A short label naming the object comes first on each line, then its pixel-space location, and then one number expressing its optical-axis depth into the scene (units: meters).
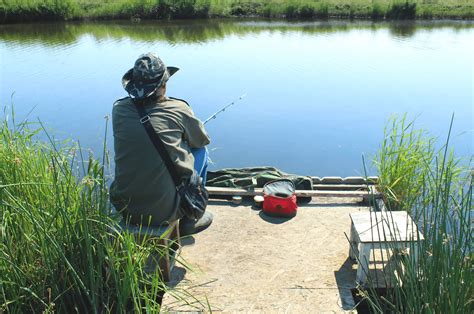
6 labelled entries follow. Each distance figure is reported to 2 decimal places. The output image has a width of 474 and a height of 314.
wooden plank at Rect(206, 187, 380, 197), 4.03
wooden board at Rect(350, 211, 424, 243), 2.79
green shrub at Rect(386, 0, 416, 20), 19.73
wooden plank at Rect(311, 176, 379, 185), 4.63
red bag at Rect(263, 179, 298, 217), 3.77
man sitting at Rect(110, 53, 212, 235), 2.86
